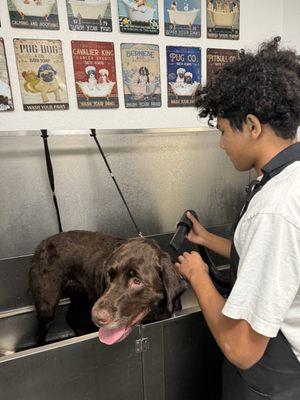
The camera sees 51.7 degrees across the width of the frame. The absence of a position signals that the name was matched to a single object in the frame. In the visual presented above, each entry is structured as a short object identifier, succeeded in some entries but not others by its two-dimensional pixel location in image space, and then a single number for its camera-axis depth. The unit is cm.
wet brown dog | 94
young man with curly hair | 56
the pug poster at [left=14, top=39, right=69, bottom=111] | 145
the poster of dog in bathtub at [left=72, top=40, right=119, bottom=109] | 154
